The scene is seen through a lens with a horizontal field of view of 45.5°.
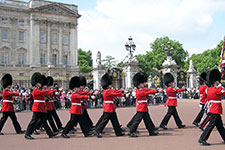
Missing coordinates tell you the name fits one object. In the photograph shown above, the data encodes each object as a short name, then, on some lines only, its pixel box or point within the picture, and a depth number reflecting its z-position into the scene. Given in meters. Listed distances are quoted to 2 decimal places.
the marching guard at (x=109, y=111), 7.85
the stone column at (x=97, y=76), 23.73
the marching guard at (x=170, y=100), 8.99
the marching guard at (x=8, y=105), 8.46
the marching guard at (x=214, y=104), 6.55
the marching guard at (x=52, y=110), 8.78
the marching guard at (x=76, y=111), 7.74
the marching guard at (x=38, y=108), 7.63
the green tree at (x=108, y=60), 62.69
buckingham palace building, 36.87
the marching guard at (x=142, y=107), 7.78
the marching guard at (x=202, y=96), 9.24
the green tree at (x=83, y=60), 59.26
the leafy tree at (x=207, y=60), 48.87
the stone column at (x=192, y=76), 28.84
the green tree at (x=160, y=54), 52.56
